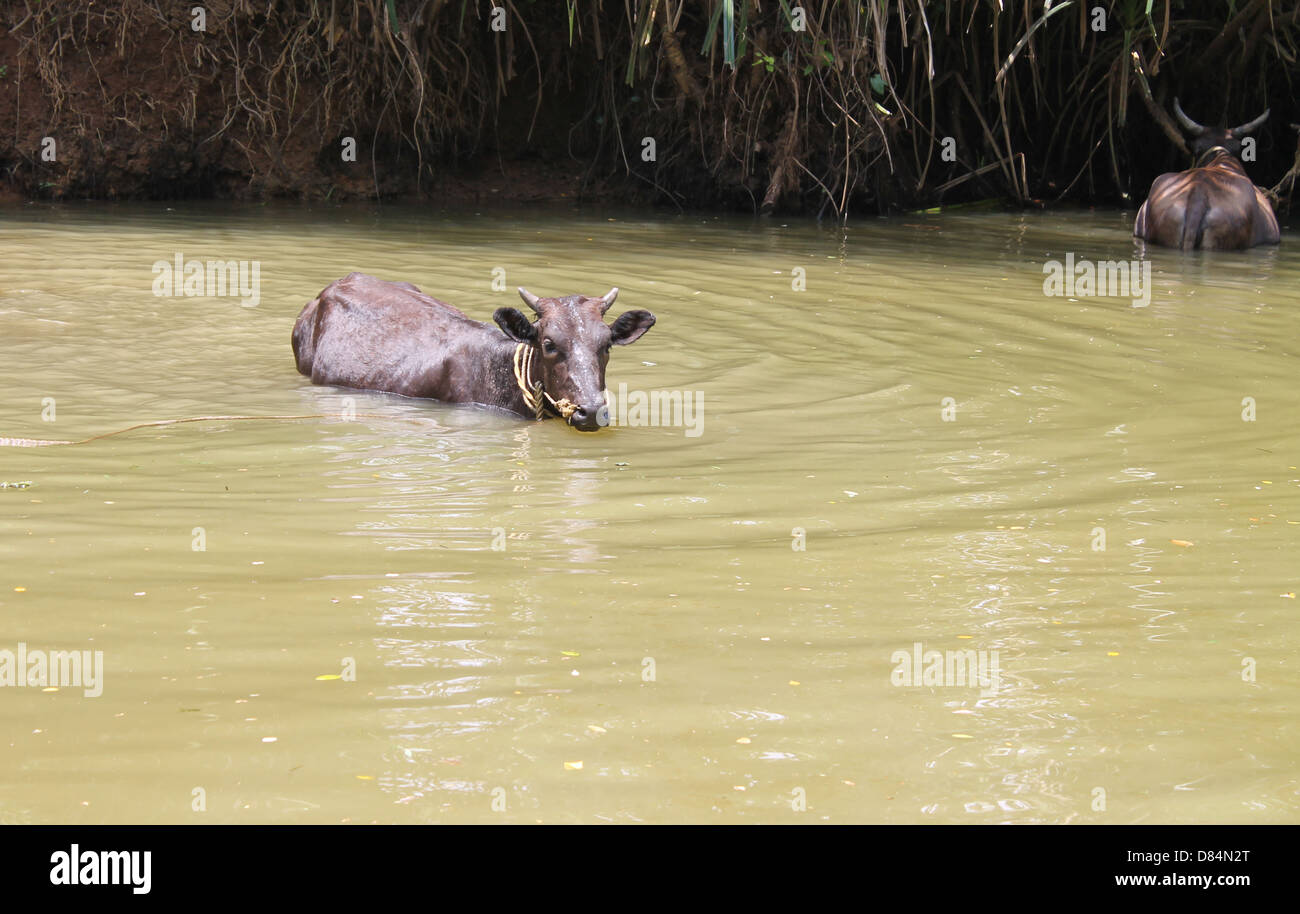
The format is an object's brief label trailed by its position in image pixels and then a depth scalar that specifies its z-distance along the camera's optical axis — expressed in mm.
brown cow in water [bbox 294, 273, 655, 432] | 14195
